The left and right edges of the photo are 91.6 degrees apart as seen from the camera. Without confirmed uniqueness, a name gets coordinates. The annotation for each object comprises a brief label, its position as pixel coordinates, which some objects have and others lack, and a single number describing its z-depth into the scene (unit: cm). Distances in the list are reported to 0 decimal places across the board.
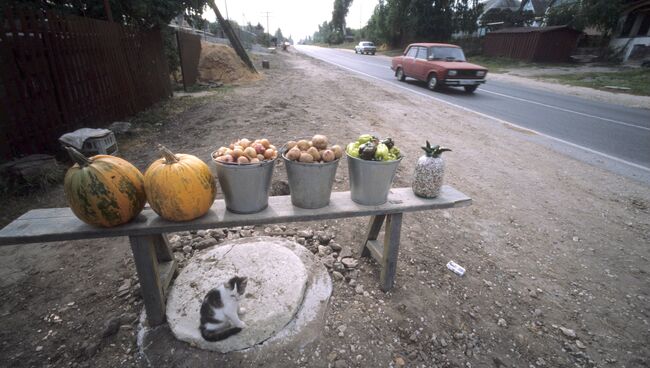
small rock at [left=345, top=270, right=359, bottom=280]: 283
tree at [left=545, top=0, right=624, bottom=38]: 2426
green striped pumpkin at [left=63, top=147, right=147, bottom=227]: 179
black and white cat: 209
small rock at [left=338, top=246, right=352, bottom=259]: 308
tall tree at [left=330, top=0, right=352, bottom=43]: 7588
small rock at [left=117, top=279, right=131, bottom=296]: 258
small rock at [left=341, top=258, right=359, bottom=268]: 293
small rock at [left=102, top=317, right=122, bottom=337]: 223
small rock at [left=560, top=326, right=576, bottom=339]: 233
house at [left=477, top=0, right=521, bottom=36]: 3694
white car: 3922
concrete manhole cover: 216
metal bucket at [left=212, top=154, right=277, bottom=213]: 199
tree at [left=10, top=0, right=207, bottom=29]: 693
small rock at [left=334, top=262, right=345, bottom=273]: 289
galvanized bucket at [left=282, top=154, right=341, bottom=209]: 212
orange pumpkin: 188
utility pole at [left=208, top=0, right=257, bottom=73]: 1566
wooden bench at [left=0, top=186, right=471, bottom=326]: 198
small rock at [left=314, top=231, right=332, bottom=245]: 325
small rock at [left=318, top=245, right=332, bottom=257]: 308
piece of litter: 289
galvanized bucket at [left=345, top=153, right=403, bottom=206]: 221
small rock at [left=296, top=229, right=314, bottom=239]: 332
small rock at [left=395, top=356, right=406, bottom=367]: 210
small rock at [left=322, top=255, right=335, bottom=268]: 293
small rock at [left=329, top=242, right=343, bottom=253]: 314
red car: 1154
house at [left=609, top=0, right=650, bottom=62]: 2231
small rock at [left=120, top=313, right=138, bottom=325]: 233
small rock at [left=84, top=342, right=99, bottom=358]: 210
